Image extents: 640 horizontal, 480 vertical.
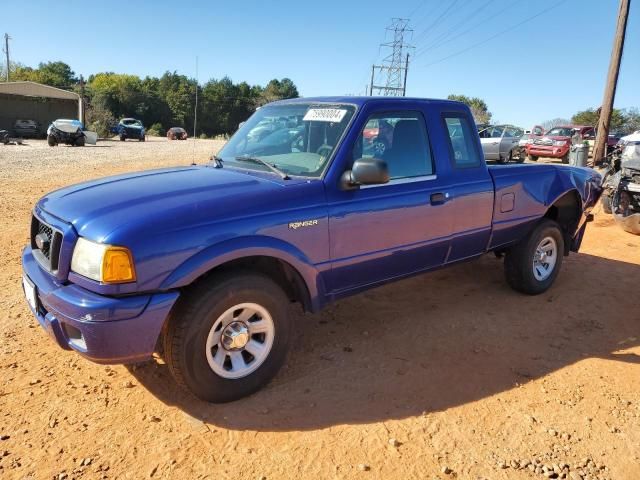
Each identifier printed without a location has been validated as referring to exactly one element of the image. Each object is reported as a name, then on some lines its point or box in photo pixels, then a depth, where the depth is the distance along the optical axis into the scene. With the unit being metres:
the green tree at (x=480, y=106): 57.14
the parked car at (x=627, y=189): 8.52
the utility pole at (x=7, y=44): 65.38
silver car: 18.06
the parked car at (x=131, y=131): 38.12
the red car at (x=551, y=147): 20.26
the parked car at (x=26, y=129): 34.19
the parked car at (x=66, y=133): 27.06
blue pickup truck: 2.71
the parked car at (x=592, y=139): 22.38
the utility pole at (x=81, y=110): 40.50
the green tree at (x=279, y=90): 87.75
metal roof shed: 37.46
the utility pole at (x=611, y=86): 14.16
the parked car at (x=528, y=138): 19.61
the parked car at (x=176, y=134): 45.12
